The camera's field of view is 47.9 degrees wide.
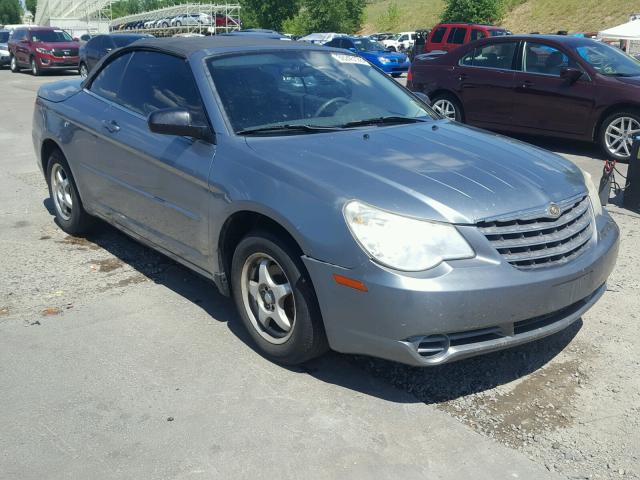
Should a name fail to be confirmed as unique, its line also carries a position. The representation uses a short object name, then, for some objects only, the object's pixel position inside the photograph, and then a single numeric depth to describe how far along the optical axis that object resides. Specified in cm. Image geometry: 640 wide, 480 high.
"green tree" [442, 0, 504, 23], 4744
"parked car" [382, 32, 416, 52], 4088
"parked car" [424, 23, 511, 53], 2336
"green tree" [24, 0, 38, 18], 12938
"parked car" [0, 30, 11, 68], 2931
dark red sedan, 951
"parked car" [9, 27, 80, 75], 2477
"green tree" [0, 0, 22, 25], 11094
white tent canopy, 2436
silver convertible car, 326
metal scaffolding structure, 4401
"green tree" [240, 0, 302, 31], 5581
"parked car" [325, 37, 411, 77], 2542
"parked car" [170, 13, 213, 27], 4409
